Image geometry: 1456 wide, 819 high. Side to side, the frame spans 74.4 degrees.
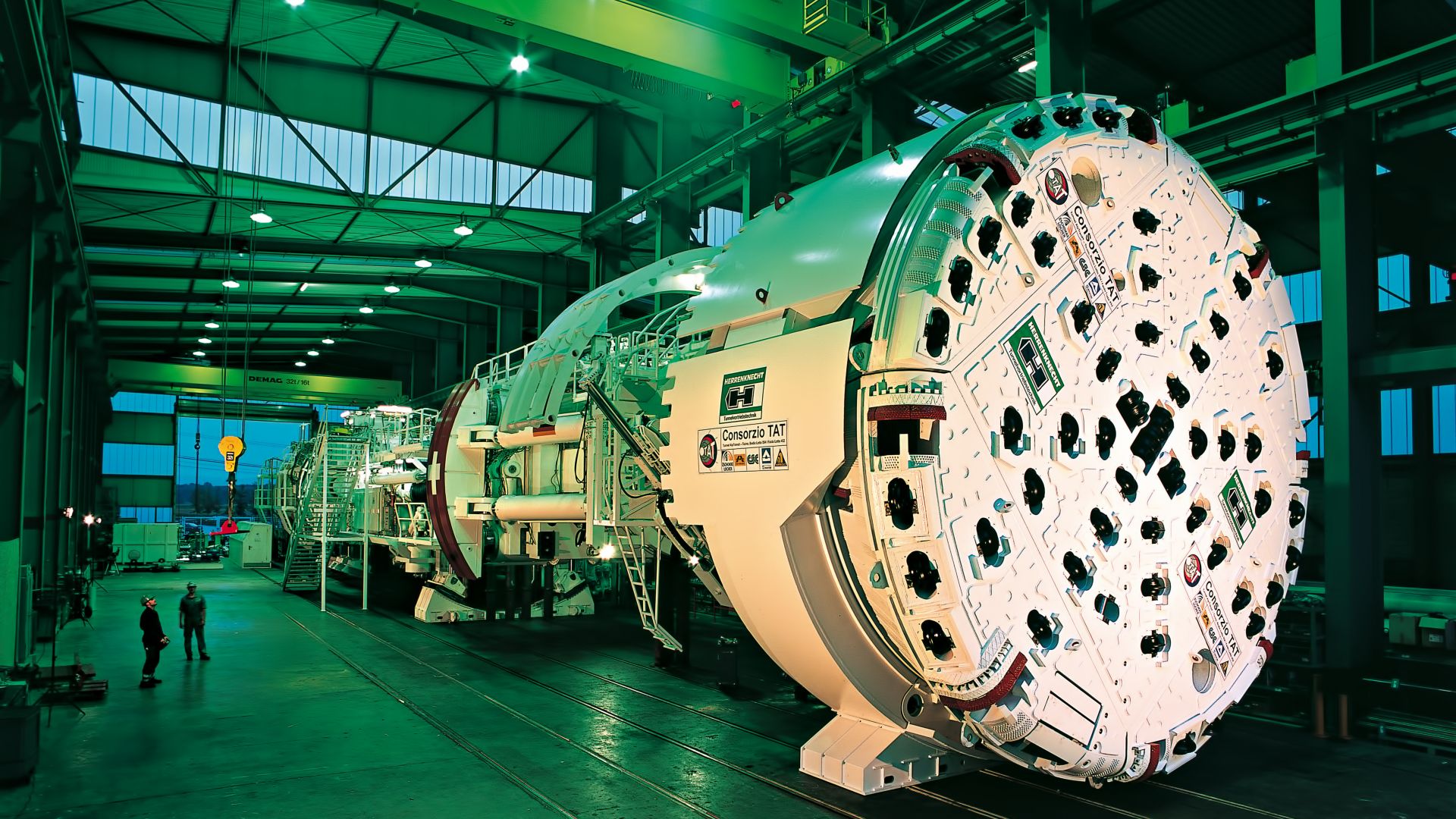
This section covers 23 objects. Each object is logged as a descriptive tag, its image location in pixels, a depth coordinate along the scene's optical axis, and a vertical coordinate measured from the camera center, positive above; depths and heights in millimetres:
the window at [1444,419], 25562 +1511
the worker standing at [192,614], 14969 -2410
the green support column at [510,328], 35656 +5102
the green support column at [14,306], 12305 +1998
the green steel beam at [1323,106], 10609 +4421
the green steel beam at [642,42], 15461 +7225
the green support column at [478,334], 40000 +5540
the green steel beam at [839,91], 14602 +6881
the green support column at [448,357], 43062 +4793
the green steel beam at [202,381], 45562 +3945
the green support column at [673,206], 23797 +6486
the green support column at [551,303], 32031 +5431
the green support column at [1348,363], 11383 +1343
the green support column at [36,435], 14461 +363
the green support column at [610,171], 27000 +8336
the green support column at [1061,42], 13125 +5913
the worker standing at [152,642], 13156 -2512
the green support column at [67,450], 20125 +231
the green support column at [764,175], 20641 +6320
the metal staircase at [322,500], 25984 -1099
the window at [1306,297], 26672 +4933
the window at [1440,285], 25203 +5001
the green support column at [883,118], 16938 +6213
